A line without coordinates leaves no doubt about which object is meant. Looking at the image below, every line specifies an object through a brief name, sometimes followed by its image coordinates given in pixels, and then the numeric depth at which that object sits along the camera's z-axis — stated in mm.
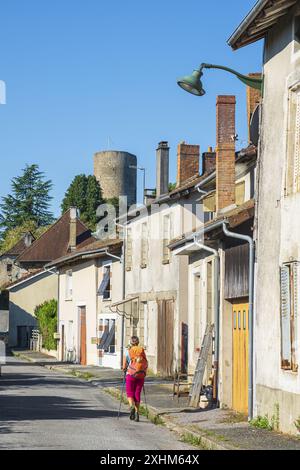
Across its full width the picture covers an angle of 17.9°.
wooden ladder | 19969
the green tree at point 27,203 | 113938
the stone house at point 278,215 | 14211
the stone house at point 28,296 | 61375
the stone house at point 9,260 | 90000
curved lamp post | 14398
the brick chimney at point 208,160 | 30812
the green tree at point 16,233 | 102312
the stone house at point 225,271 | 18016
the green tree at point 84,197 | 100312
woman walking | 18047
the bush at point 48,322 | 50666
